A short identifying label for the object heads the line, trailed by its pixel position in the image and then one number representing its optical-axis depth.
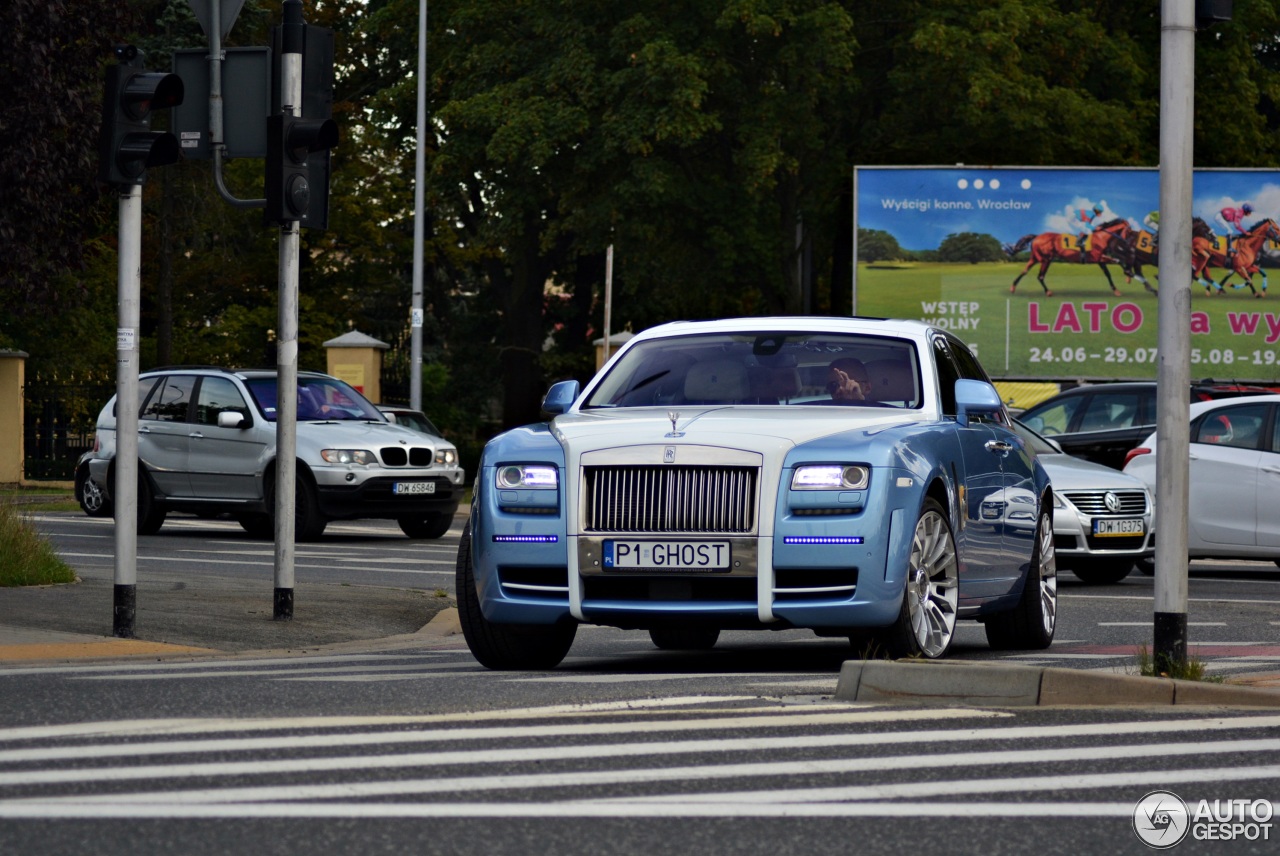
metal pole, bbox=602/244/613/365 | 46.16
